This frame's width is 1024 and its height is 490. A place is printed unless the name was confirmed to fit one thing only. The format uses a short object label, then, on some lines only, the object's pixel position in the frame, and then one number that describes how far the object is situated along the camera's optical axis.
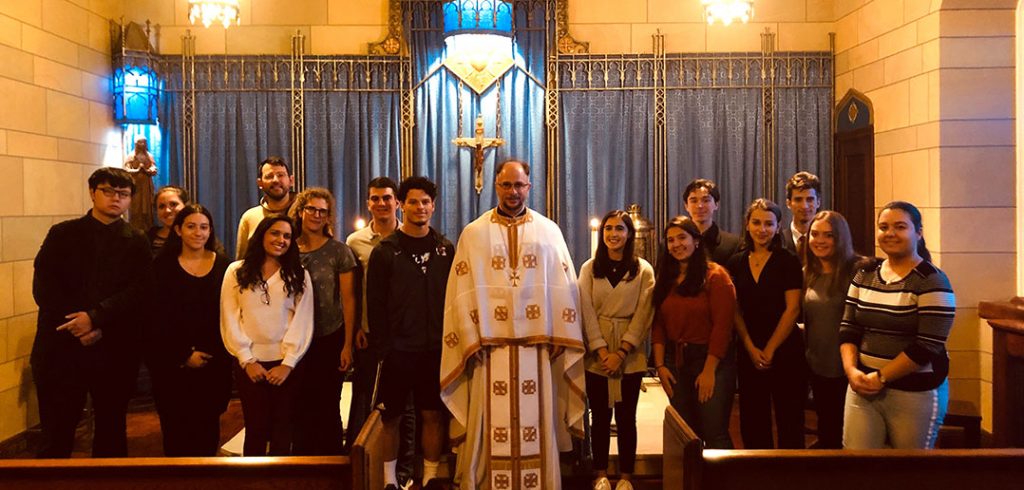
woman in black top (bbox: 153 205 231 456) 3.19
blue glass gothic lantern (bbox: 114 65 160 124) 5.53
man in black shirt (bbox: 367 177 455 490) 3.28
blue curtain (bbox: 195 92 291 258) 5.82
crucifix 5.73
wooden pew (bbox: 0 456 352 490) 1.94
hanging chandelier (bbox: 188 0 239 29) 5.05
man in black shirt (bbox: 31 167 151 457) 3.38
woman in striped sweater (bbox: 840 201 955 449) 2.65
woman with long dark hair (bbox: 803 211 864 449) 3.08
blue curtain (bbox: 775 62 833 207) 5.77
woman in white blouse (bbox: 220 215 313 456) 3.10
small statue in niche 5.15
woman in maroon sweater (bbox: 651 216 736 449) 3.23
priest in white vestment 3.17
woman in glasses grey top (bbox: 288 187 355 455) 3.31
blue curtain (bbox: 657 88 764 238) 5.84
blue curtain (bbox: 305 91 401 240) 5.86
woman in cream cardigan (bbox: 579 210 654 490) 3.30
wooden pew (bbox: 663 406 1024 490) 1.92
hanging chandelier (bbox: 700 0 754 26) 5.06
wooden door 5.30
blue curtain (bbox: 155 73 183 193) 5.81
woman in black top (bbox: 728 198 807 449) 3.25
